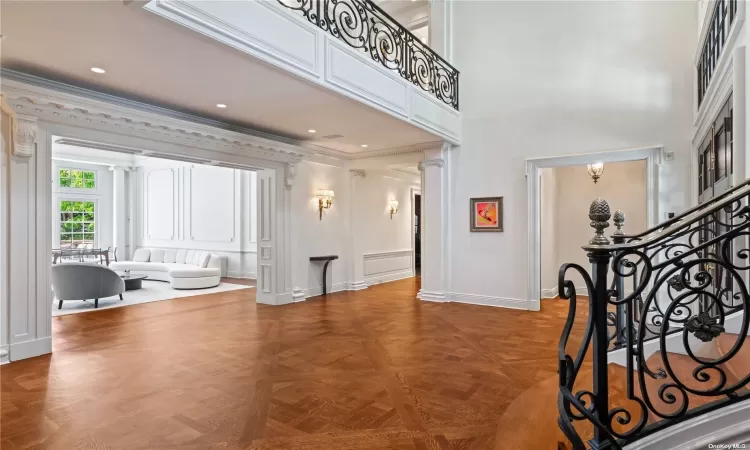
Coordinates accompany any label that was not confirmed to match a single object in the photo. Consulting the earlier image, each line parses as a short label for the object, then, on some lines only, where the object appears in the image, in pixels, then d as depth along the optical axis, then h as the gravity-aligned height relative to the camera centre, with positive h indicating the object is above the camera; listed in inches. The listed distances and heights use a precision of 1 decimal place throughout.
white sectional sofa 346.0 -37.0
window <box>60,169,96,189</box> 464.8 +56.3
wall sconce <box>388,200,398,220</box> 397.1 +19.0
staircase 66.0 -27.1
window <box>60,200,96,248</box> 461.4 +4.5
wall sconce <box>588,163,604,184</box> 255.4 +34.8
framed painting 272.8 +7.5
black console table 304.8 -25.2
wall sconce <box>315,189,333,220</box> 307.1 +21.0
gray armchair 266.7 -35.7
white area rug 269.0 -53.3
